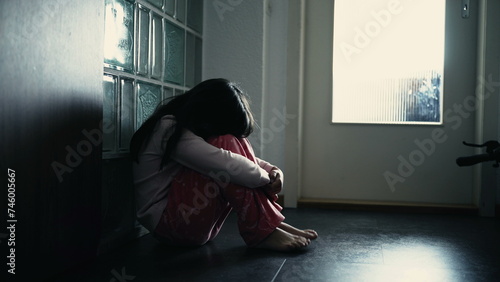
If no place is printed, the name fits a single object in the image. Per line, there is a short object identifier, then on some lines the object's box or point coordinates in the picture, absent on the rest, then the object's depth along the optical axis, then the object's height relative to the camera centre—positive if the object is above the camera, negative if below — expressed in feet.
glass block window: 5.16 +0.84
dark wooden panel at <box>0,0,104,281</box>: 3.54 +0.02
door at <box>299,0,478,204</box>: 8.18 -0.10
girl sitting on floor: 5.00 -0.43
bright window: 8.31 +1.24
